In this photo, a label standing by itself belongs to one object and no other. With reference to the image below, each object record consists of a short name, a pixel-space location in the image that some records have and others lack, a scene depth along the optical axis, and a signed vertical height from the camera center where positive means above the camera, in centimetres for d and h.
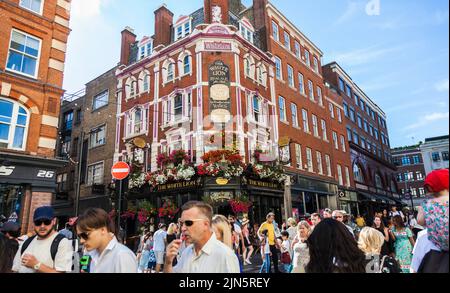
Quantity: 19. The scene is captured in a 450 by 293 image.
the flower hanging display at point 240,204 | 1458 +62
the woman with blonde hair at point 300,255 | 390 -55
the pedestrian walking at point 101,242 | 251 -20
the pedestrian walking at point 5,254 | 335 -36
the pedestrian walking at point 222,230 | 424 -19
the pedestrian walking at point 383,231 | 543 -41
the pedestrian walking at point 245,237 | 1123 -83
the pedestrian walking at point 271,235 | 903 -61
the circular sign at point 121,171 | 708 +117
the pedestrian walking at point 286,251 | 737 -95
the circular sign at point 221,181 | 1518 +186
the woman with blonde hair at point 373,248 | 335 -49
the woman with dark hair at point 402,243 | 561 -61
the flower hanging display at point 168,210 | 1577 +45
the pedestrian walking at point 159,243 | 942 -81
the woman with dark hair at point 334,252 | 217 -29
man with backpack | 308 -32
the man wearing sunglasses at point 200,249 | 242 -27
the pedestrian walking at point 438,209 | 204 +1
